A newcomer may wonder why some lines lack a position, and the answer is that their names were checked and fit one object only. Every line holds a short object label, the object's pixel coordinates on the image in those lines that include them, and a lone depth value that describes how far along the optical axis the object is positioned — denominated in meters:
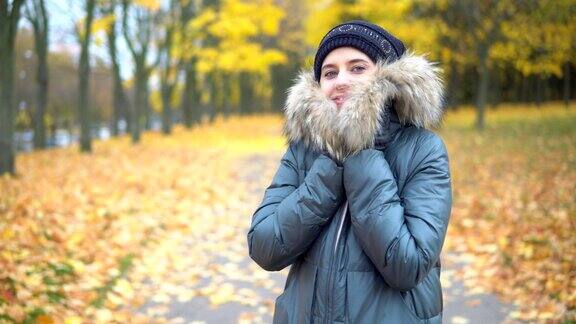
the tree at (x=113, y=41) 15.89
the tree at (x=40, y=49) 15.29
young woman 1.81
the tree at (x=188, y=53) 22.78
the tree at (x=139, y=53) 19.66
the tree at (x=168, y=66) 21.75
